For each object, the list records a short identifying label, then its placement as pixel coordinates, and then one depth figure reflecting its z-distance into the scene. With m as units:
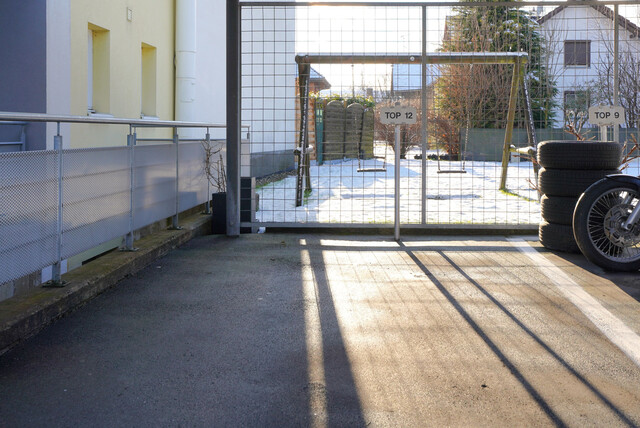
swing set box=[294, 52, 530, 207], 10.66
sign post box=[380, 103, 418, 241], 8.89
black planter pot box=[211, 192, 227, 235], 9.65
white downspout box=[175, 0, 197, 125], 12.91
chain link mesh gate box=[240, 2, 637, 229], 9.48
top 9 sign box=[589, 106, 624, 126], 9.12
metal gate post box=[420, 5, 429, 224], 9.34
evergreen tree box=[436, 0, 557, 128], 10.33
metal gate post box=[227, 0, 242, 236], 9.20
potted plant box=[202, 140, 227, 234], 9.66
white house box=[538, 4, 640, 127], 9.56
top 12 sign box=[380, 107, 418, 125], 8.88
